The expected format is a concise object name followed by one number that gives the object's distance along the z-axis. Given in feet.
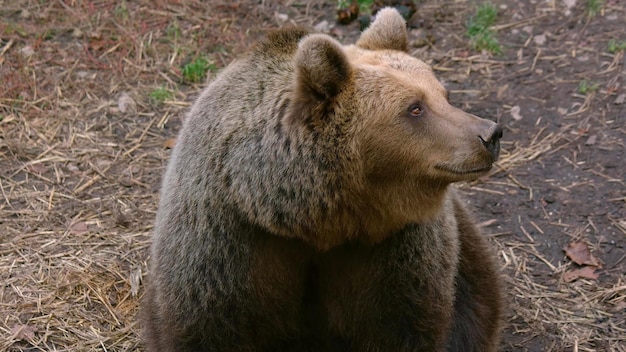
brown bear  26.04
